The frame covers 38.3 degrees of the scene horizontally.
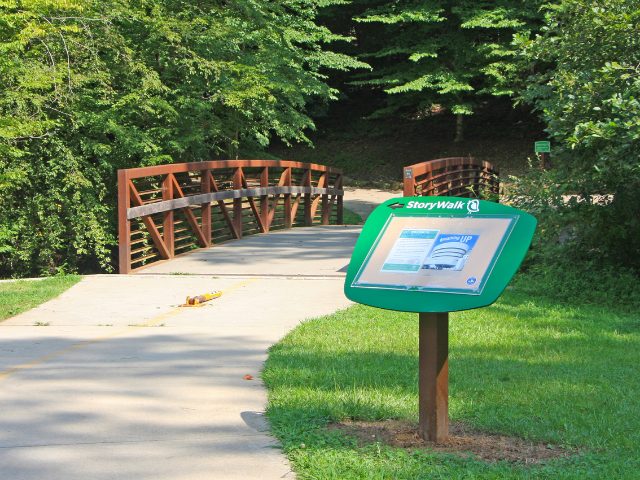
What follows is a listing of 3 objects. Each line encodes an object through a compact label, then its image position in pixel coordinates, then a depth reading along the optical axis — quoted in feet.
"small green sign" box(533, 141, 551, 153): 52.95
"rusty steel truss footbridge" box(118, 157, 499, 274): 43.34
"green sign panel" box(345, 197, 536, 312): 15.15
